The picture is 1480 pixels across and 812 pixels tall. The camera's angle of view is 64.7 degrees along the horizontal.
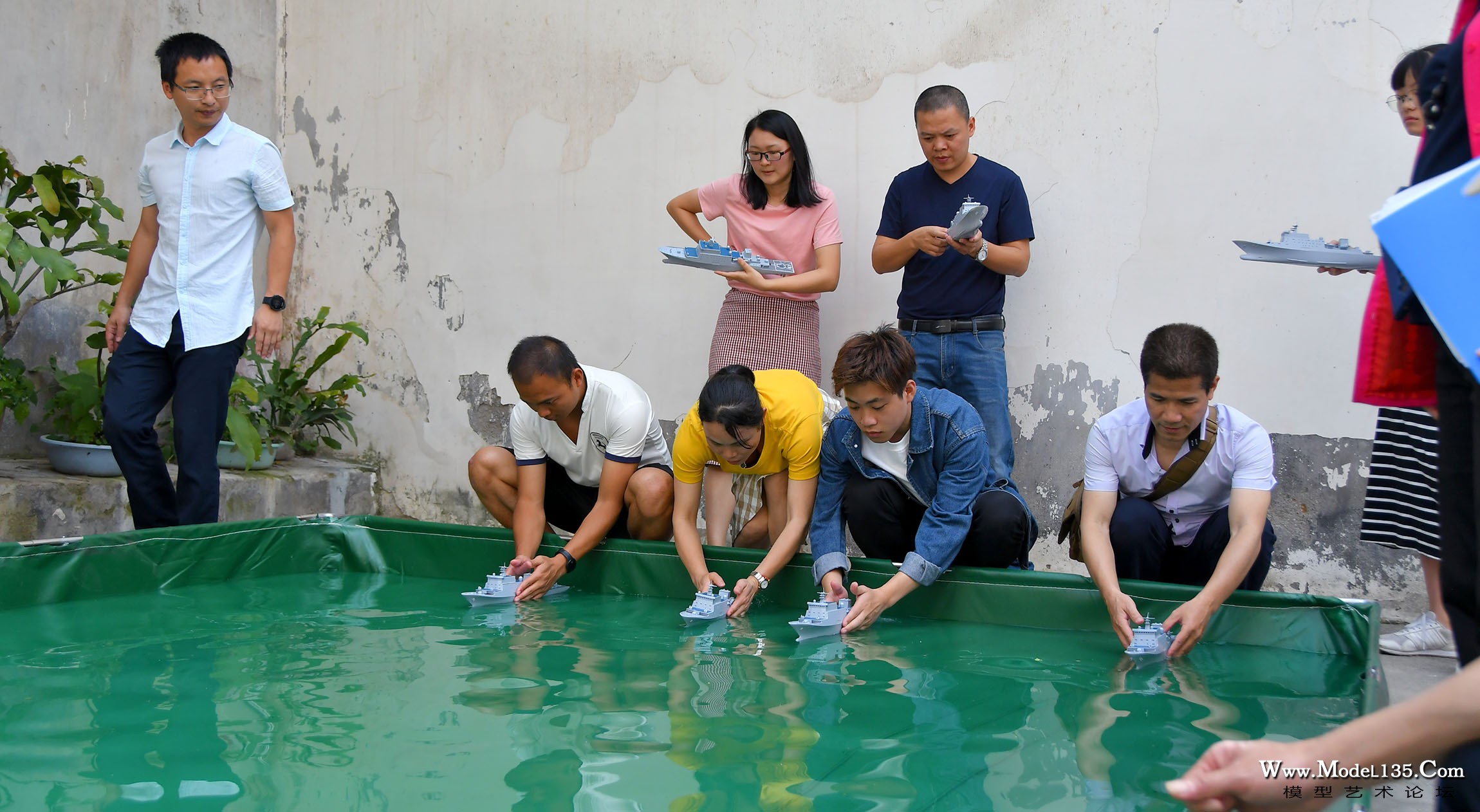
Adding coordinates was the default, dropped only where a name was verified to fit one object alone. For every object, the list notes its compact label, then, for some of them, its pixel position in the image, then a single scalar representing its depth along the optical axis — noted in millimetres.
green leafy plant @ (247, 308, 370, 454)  5215
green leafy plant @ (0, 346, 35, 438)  4233
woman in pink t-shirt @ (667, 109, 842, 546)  3846
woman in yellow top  3021
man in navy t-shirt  3678
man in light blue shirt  3502
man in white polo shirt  3299
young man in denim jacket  2906
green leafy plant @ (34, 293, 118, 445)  4480
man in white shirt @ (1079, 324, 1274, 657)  2619
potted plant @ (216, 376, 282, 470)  4559
